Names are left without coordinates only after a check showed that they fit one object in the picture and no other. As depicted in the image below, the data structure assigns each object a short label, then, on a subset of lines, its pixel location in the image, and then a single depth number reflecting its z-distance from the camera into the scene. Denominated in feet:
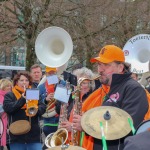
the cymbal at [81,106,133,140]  9.14
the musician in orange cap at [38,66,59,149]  19.20
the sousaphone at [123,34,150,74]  26.71
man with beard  10.53
